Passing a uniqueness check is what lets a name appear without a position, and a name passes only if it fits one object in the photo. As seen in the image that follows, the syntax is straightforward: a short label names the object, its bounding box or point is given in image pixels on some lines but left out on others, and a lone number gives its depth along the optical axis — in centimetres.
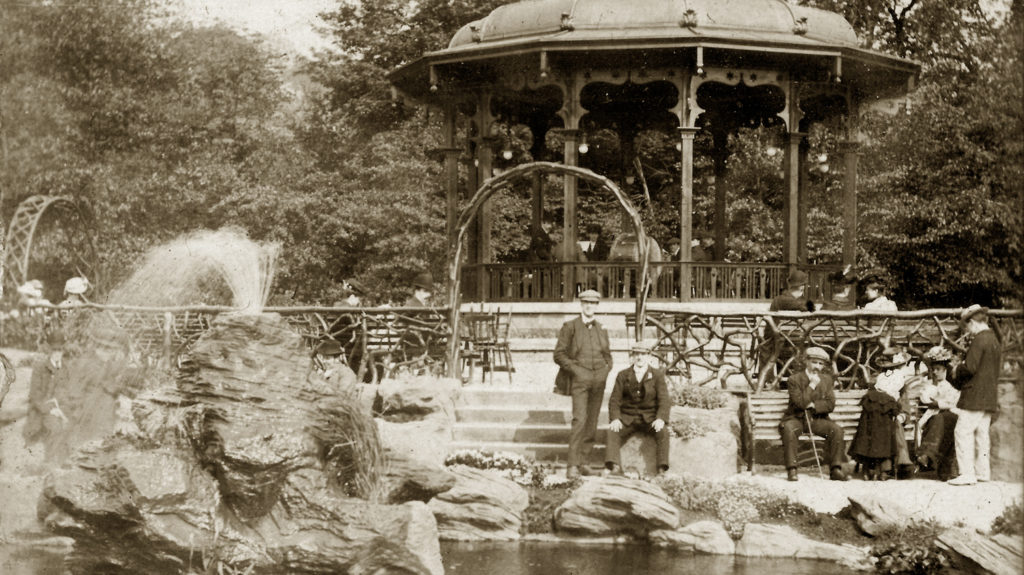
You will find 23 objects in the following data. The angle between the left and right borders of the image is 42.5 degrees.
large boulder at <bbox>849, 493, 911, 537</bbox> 1238
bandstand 2142
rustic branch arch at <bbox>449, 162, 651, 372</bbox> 1781
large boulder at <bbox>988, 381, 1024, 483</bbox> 1420
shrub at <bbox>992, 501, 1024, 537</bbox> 1062
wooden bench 1509
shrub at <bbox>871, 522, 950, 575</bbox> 1125
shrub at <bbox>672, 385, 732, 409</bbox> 1523
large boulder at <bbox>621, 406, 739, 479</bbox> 1445
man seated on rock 1436
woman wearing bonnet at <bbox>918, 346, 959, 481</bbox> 1463
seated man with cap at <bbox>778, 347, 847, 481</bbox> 1487
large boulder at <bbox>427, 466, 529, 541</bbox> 1305
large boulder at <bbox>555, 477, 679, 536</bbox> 1277
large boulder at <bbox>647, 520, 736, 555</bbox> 1251
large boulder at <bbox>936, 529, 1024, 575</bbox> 1052
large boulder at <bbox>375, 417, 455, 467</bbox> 1477
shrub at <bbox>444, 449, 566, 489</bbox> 1427
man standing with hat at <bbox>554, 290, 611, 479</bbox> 1483
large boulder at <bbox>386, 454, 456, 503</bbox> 1135
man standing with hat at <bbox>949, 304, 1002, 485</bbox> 1412
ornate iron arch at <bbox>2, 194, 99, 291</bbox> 1655
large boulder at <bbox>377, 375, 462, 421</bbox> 1606
